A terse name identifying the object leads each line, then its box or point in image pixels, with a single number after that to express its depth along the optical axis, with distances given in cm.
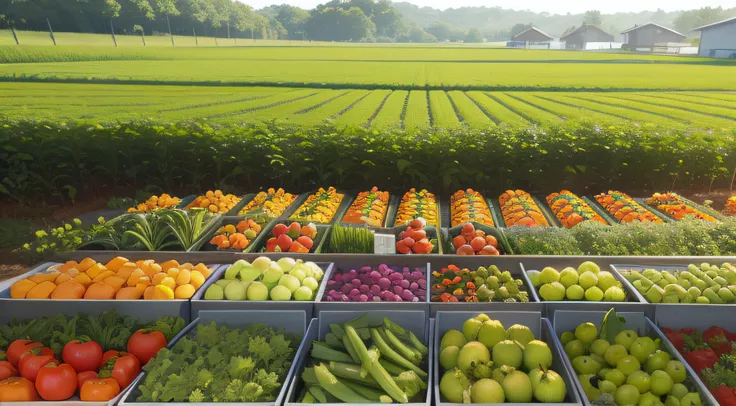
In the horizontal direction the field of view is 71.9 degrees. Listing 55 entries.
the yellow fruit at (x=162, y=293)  315
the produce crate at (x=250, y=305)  309
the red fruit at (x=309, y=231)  434
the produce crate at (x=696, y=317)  300
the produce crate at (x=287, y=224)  419
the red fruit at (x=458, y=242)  412
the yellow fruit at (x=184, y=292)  319
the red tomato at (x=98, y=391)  231
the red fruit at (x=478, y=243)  402
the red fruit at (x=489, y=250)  394
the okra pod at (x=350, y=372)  236
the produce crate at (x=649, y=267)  300
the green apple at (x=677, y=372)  239
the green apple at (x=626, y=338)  264
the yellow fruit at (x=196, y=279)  336
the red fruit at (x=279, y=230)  434
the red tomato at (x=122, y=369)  245
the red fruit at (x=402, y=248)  397
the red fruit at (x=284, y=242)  412
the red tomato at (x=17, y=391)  233
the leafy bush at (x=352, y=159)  669
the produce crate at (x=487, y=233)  413
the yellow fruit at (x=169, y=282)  325
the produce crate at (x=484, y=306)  303
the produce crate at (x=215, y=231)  430
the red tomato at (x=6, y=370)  250
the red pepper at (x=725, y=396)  226
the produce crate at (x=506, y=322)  275
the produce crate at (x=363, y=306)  301
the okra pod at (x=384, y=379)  225
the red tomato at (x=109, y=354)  264
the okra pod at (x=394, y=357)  248
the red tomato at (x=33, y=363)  247
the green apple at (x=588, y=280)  326
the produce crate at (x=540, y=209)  531
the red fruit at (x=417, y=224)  427
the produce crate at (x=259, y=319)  298
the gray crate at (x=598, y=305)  303
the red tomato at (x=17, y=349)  265
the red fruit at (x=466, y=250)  394
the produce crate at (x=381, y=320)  287
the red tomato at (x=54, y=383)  235
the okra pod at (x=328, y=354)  255
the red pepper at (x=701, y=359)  255
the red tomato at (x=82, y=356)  258
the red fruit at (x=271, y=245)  410
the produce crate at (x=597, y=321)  288
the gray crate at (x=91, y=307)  311
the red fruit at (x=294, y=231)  431
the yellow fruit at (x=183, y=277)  331
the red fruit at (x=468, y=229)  421
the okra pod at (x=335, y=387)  226
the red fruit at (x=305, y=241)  416
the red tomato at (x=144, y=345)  270
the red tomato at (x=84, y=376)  243
